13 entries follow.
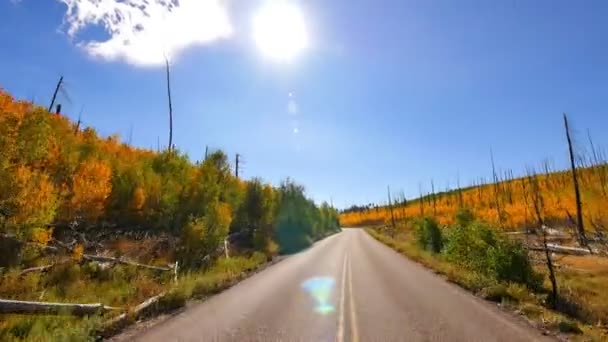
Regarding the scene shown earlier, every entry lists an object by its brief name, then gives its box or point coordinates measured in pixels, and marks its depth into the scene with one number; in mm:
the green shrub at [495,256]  15914
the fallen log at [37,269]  13599
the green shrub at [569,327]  8938
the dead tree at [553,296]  12971
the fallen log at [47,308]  9188
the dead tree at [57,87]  43088
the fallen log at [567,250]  28719
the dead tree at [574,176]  35547
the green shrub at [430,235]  33622
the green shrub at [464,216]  27208
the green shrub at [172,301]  12133
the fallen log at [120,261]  17311
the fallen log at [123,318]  9125
